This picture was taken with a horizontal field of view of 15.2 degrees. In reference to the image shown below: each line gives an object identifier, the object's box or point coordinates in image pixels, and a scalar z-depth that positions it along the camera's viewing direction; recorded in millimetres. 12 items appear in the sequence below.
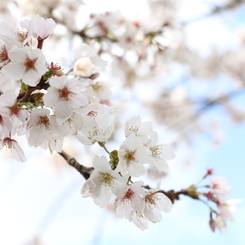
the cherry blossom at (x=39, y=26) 793
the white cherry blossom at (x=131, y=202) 777
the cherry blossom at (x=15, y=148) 798
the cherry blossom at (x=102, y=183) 772
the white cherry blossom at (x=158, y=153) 793
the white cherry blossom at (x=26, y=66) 766
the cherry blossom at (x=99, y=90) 879
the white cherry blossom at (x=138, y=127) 798
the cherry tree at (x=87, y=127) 770
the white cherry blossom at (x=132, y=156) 772
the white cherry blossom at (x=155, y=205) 790
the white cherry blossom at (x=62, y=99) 766
